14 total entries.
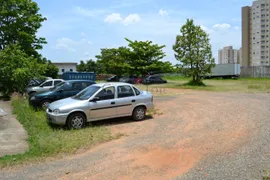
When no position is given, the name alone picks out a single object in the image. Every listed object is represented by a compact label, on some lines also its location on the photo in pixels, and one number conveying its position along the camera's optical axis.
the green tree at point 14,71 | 20.11
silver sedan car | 9.13
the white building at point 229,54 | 113.31
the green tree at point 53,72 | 49.61
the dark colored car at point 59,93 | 13.14
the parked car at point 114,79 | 47.40
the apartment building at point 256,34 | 80.38
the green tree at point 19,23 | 27.61
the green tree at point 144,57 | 43.91
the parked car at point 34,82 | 21.33
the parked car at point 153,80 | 39.13
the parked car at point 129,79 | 41.81
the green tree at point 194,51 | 31.17
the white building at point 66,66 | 75.62
